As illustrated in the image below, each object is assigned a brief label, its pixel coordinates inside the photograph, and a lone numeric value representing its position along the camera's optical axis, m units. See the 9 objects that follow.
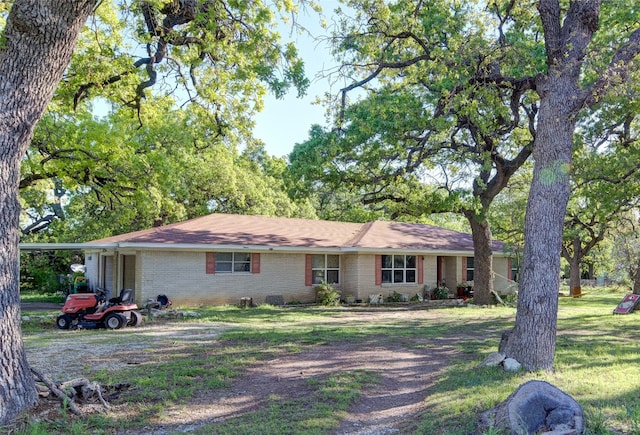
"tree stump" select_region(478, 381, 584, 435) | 4.75
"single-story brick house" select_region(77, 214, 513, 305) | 18.84
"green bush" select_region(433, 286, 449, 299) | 24.58
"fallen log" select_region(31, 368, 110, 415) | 5.91
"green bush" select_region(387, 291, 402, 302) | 23.20
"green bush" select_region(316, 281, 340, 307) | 21.44
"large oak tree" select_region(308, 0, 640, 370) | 8.31
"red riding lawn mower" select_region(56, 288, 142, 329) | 13.44
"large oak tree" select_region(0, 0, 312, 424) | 5.65
